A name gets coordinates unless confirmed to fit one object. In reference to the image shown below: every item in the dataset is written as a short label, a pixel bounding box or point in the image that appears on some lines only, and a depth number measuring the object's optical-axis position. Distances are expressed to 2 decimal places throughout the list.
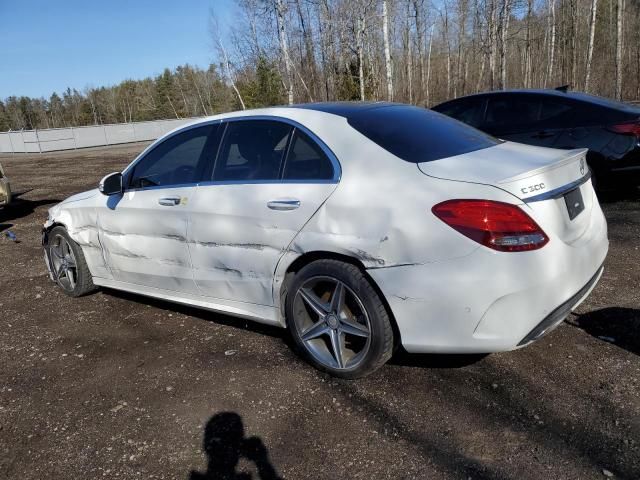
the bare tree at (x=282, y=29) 25.20
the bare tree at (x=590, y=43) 27.09
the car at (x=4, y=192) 9.42
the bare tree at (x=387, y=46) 22.19
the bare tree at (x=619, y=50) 24.80
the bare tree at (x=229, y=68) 40.33
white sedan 2.56
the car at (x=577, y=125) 6.37
